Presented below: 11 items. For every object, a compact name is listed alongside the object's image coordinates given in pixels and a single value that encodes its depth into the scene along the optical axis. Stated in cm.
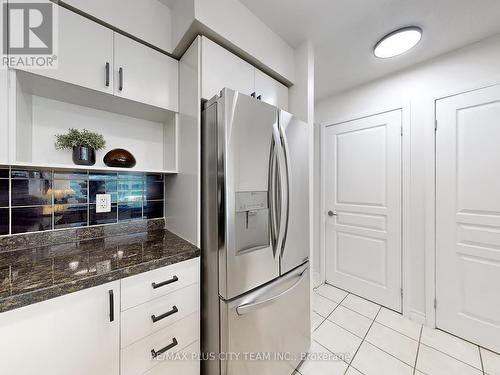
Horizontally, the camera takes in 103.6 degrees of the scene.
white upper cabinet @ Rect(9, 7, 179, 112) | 99
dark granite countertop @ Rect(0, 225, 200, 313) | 67
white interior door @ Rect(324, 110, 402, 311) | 195
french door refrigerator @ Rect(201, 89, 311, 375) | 98
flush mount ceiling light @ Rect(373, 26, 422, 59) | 143
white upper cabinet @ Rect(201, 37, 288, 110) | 115
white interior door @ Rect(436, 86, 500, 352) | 146
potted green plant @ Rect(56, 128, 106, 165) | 116
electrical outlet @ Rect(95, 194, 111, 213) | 133
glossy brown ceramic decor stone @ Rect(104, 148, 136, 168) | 126
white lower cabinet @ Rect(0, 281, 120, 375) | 64
